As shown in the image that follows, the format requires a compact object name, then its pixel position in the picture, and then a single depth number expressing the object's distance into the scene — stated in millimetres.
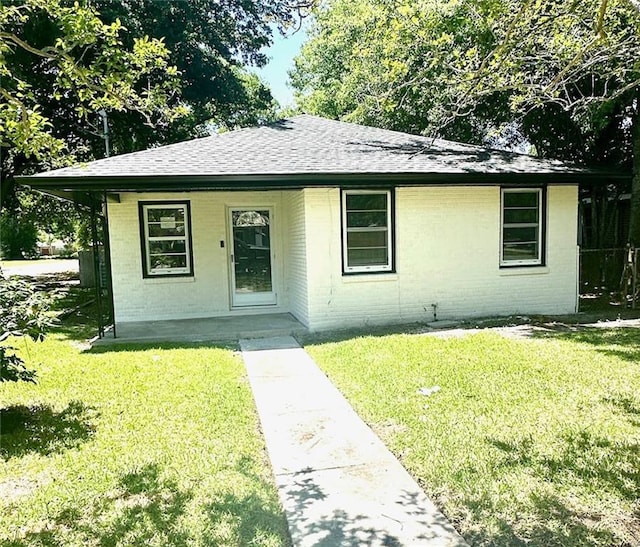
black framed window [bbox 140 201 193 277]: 9906
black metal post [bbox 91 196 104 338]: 8398
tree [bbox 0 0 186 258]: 4062
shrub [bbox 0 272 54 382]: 4477
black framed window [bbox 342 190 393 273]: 9031
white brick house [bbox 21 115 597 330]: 8641
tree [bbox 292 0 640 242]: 6480
